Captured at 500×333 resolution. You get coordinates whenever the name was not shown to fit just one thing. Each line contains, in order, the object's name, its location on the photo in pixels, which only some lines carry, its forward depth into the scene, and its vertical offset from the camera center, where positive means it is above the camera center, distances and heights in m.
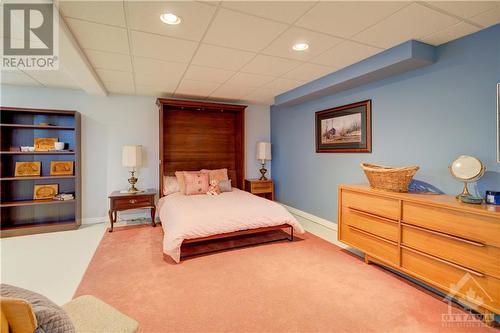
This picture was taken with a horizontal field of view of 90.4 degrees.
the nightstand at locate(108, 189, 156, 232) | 4.06 -0.59
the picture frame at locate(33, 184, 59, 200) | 4.07 -0.42
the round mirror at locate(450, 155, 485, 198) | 2.11 -0.03
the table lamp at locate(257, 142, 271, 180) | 5.45 +0.31
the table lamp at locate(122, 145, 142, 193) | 4.35 +0.14
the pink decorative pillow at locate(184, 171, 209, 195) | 4.33 -0.30
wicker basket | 2.55 -0.12
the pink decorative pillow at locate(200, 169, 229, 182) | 4.74 -0.16
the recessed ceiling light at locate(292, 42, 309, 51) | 2.59 +1.27
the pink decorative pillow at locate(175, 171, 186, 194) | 4.40 -0.27
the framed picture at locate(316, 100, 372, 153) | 3.45 +0.57
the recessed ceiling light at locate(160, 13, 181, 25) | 2.05 +1.25
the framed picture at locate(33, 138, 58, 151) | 4.01 +0.37
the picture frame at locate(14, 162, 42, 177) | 3.96 -0.05
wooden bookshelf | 3.89 -0.17
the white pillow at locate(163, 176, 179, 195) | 4.54 -0.35
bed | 3.08 -0.08
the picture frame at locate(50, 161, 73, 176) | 4.14 -0.03
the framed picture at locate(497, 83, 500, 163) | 2.12 +0.39
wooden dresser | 1.86 -0.67
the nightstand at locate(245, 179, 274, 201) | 5.22 -0.44
